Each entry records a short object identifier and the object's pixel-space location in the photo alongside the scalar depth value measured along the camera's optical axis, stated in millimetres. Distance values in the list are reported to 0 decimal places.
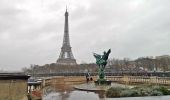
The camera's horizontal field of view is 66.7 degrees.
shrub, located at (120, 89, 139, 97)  9967
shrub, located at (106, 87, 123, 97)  10032
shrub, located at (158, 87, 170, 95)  10579
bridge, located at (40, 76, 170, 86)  17092
